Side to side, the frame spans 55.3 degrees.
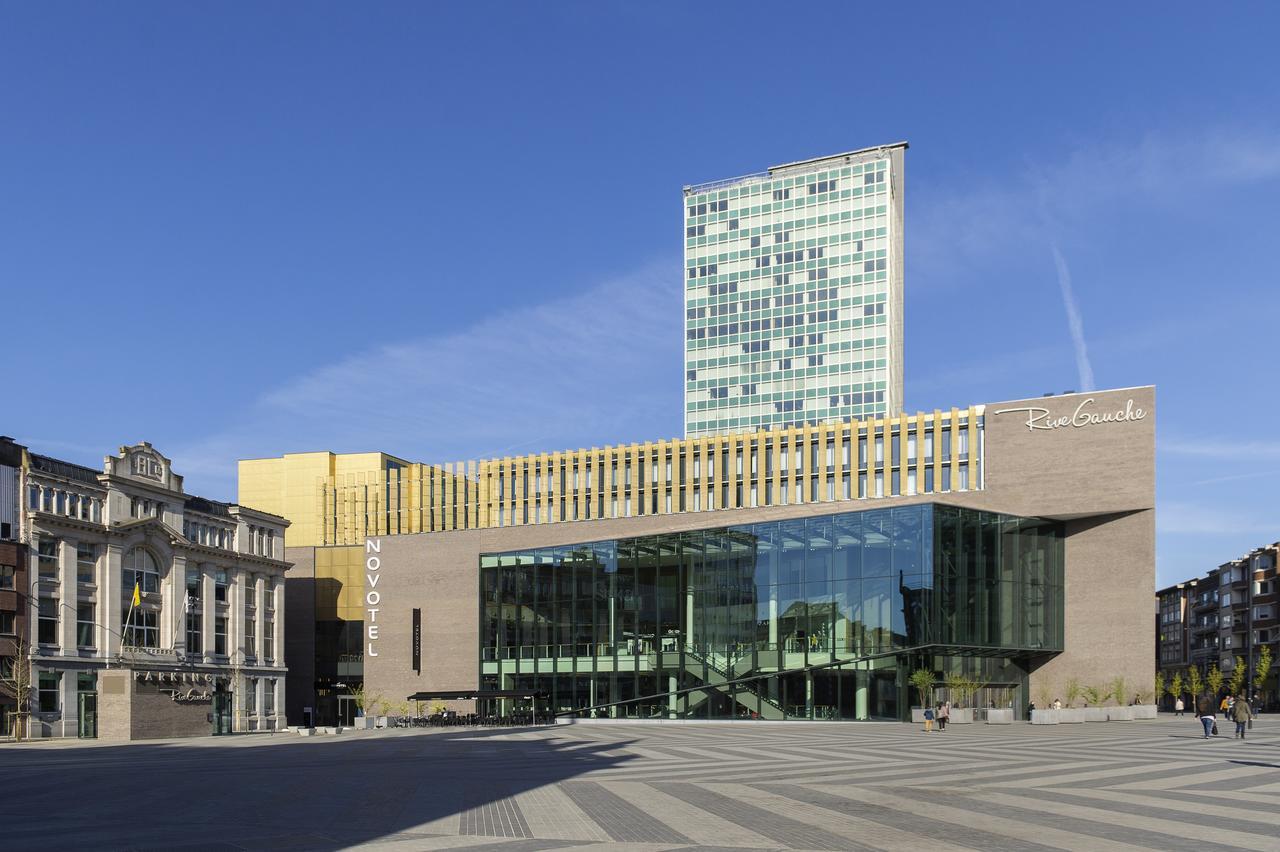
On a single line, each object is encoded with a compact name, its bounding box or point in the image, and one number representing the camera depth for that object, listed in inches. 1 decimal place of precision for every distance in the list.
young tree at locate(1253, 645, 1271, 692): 4980.3
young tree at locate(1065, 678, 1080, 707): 2935.3
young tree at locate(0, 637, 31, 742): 2886.3
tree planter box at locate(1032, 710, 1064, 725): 2657.5
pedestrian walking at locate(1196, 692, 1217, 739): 1924.2
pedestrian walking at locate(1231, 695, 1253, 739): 1822.1
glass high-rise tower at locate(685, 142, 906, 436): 6284.5
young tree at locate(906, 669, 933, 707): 2578.7
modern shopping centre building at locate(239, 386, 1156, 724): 2719.0
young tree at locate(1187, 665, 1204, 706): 4985.2
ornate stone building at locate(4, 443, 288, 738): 3019.2
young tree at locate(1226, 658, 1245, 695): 4810.8
